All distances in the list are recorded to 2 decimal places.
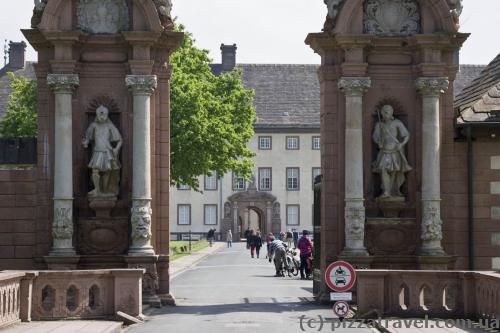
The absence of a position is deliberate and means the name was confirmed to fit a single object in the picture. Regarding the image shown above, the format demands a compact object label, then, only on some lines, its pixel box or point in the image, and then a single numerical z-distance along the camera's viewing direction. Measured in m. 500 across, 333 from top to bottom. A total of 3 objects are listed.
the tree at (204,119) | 47.12
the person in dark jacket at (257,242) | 57.75
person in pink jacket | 35.84
